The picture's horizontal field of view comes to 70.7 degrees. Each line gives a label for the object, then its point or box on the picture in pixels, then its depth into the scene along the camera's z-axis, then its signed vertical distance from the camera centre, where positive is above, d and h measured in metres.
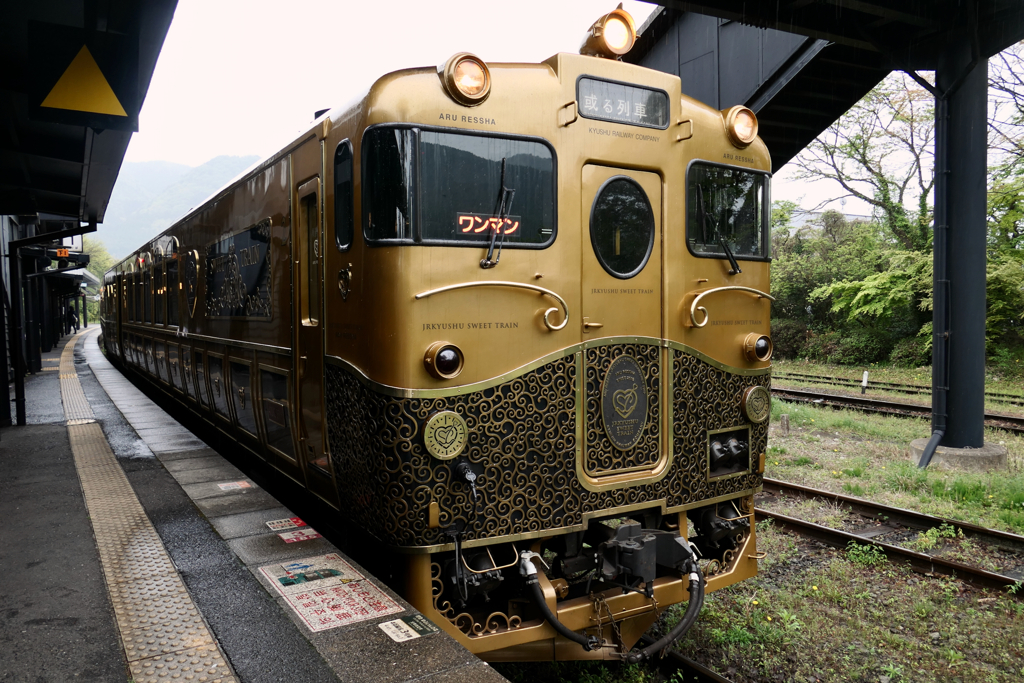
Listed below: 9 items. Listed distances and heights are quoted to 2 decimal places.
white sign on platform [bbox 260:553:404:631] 3.33 -1.41
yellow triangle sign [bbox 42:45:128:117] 5.45 +1.70
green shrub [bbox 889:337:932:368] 20.39 -1.54
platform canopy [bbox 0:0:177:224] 5.10 +1.97
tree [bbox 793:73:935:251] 21.30 +4.63
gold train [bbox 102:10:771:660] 3.48 -0.17
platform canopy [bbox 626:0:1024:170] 8.06 +3.21
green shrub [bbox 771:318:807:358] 24.66 -1.23
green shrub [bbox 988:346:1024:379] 17.80 -1.61
